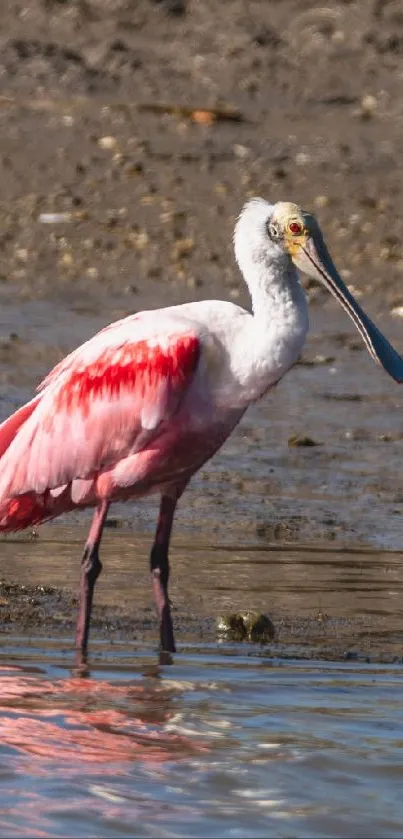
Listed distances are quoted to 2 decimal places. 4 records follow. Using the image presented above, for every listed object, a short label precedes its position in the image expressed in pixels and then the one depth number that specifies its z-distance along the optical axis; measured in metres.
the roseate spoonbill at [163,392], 14.81
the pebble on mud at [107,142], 29.42
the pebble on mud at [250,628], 15.04
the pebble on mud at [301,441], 20.97
